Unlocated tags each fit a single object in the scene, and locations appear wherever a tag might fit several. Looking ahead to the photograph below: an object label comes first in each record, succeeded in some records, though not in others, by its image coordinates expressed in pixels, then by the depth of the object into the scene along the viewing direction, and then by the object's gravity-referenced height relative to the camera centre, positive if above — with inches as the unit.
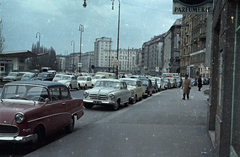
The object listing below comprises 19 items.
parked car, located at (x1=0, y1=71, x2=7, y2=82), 1578.5 -0.2
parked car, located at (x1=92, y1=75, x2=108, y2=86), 1404.0 -10.2
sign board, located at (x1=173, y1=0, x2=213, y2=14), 310.9 +82.5
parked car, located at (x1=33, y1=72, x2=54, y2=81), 1282.2 -7.6
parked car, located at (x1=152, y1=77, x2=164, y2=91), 1287.5 -37.7
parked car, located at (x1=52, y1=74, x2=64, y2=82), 1062.7 -9.6
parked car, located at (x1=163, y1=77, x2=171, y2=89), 1468.4 -42.3
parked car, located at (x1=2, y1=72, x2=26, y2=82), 1492.4 -13.7
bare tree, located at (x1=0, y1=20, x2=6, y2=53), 1666.6 +190.7
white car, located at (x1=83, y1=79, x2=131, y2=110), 510.0 -36.9
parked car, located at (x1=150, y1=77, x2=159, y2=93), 1149.7 -44.6
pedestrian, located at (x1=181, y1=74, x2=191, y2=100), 751.7 -25.0
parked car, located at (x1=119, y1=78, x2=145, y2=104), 668.2 -34.1
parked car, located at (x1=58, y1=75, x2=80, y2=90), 1045.6 -22.9
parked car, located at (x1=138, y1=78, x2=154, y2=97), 896.3 -34.1
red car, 216.2 -33.0
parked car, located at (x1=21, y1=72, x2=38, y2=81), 1386.6 -9.0
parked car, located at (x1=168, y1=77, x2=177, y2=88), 1619.1 -36.7
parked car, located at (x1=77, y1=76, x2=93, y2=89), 1221.1 -32.4
